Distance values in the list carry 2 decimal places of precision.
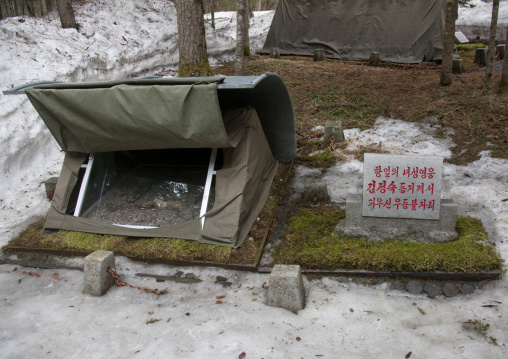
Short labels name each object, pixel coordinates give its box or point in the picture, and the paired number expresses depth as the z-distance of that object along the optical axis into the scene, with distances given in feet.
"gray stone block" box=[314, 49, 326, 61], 50.80
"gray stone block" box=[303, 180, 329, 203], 19.02
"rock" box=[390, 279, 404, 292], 13.58
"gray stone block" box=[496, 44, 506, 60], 44.43
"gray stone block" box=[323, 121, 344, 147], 24.86
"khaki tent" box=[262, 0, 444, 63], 48.80
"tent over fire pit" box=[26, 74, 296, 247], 14.97
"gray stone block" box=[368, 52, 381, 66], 48.01
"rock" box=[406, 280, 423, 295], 13.38
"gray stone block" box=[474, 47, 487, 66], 43.68
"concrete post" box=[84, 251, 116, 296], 14.16
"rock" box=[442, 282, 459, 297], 13.14
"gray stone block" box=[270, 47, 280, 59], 53.72
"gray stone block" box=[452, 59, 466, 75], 38.42
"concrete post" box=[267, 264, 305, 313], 12.72
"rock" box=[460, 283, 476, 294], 13.18
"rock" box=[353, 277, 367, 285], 14.01
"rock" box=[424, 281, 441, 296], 13.27
